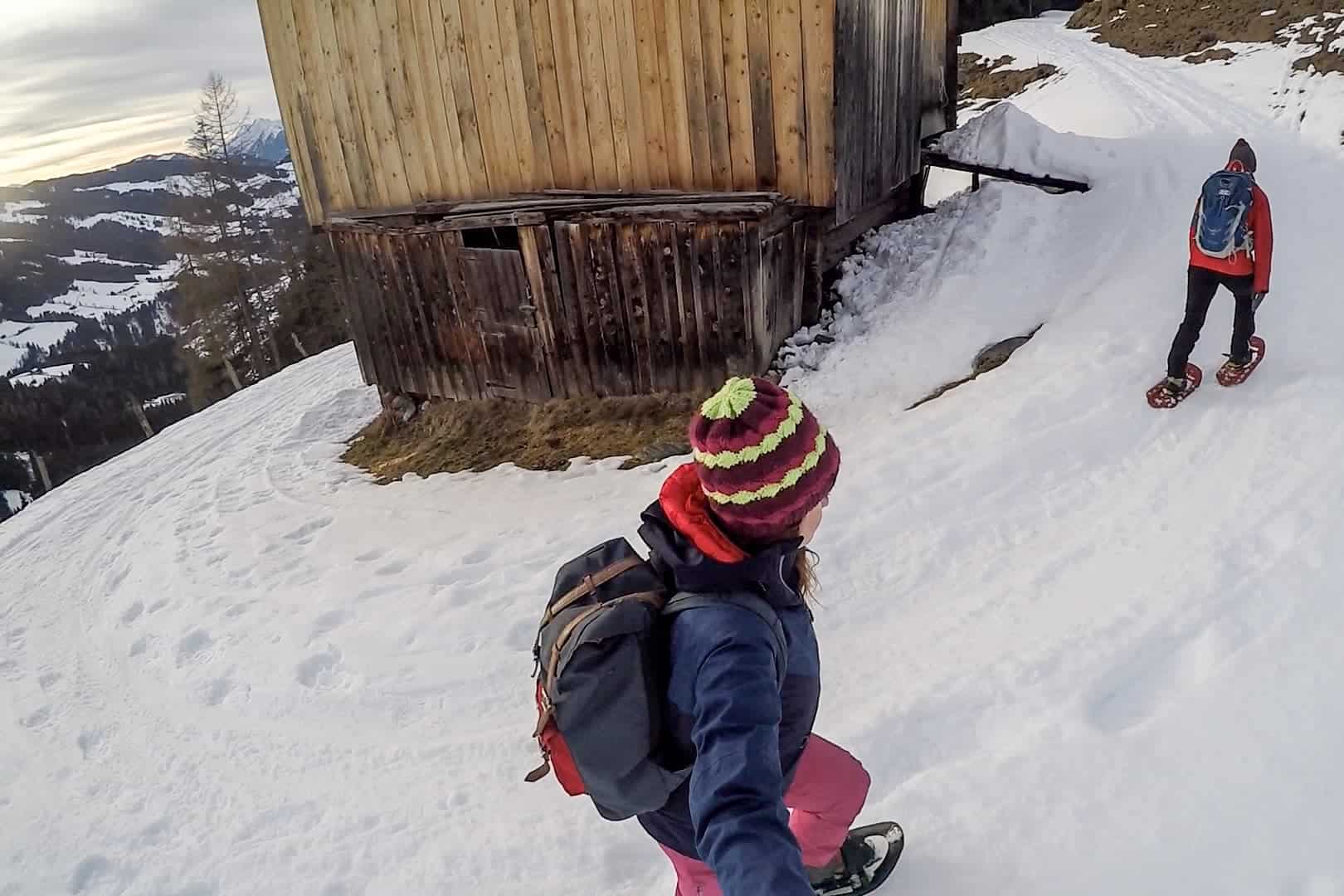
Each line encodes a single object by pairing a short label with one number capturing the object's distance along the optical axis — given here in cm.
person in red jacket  495
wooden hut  736
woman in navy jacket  148
